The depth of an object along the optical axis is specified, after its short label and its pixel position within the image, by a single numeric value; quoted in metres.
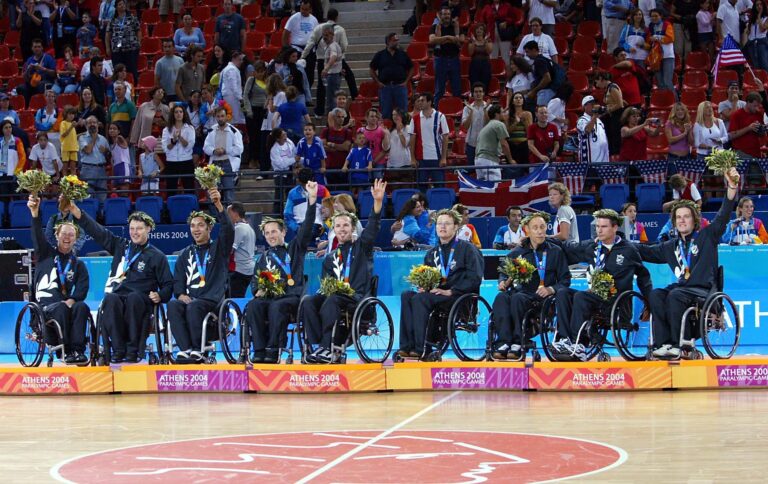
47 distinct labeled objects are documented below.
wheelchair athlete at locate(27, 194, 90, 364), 12.77
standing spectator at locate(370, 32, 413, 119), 19.25
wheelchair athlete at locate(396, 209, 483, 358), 12.38
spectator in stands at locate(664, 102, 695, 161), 17.28
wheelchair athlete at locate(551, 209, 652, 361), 11.95
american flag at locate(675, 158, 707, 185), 16.62
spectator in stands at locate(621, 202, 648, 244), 15.12
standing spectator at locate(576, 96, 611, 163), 17.28
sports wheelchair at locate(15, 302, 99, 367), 12.70
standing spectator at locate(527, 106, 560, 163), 17.58
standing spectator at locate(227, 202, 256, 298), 14.71
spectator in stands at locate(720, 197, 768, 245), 14.97
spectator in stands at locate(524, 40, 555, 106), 18.58
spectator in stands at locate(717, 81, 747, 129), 17.81
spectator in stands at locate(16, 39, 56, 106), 22.09
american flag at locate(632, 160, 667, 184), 16.89
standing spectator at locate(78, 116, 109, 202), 19.11
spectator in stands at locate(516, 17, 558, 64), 19.19
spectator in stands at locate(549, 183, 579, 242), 13.99
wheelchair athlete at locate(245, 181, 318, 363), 12.58
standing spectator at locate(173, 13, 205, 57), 21.64
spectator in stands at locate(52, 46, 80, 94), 21.78
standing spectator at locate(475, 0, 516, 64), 20.12
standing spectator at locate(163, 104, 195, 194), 18.58
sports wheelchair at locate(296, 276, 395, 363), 12.12
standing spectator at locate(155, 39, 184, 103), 20.69
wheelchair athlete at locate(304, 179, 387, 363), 12.39
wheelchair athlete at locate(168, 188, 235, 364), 12.64
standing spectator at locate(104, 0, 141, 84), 21.66
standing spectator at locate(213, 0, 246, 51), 20.81
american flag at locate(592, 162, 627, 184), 17.02
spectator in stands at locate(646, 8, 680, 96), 19.06
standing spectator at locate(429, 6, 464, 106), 19.44
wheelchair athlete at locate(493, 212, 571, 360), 12.16
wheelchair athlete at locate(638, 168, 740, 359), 11.76
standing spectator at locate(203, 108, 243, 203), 18.12
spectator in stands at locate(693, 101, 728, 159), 17.03
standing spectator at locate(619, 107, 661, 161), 17.36
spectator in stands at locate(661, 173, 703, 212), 15.59
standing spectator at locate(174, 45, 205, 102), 20.30
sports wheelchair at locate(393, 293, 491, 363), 12.14
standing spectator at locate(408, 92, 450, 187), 17.95
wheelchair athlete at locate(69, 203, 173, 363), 12.63
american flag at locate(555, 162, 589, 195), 17.00
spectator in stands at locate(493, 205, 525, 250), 15.42
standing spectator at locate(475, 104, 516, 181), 17.56
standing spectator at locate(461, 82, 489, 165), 18.16
